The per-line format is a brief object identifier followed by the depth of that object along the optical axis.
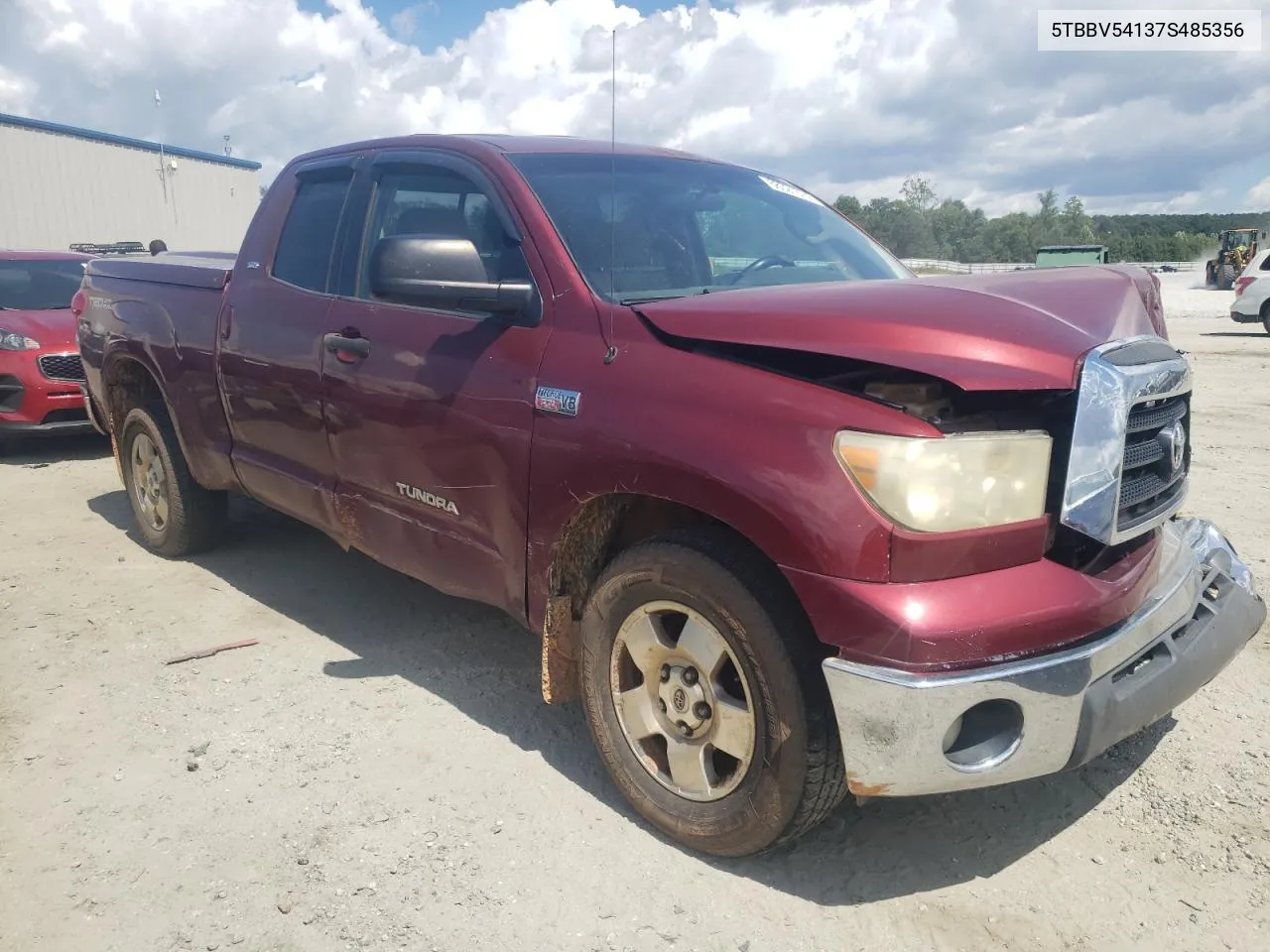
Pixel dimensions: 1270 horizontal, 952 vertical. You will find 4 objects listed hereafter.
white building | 24.00
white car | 17.72
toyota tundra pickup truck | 2.18
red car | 8.12
